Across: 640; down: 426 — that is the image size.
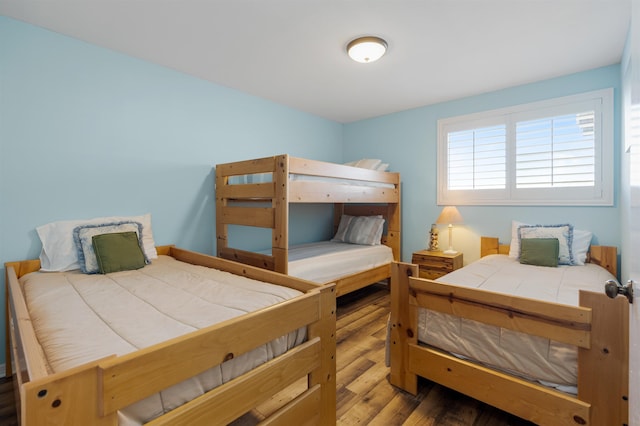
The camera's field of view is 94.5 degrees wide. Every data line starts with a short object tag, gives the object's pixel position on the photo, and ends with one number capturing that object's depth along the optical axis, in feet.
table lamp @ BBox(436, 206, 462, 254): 10.65
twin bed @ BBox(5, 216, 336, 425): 2.48
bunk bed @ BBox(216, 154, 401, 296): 7.54
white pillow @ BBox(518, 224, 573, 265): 8.05
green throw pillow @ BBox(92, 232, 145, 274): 6.42
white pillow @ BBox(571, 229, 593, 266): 8.09
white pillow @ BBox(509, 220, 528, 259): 8.92
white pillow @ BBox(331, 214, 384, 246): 11.71
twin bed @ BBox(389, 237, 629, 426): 3.85
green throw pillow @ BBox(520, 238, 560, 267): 7.91
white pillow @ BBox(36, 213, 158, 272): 6.41
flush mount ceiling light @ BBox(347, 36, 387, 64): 6.95
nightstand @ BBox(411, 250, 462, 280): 10.02
